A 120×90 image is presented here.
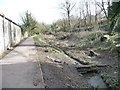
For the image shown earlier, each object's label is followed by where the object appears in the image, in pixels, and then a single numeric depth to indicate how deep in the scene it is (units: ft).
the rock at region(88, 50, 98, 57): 28.58
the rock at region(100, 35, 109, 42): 34.95
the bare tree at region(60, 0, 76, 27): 84.15
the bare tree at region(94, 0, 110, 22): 51.14
